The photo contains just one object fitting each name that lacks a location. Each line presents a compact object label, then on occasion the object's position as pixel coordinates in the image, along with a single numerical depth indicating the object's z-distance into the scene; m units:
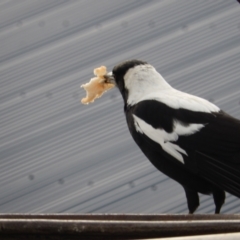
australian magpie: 8.11
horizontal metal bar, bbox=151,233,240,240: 4.29
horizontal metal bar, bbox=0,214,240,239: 4.80
